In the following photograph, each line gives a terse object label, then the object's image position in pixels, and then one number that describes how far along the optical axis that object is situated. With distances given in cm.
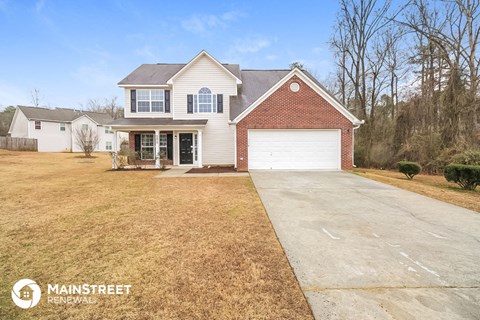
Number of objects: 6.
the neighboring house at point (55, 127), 3375
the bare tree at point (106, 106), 5709
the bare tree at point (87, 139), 2709
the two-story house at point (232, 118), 1325
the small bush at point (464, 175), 943
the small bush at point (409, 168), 1274
